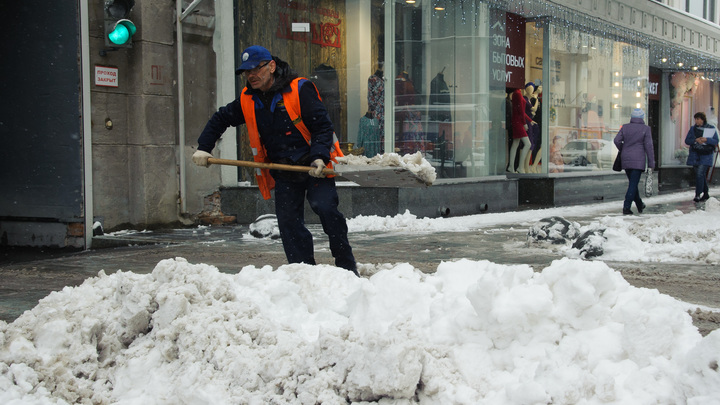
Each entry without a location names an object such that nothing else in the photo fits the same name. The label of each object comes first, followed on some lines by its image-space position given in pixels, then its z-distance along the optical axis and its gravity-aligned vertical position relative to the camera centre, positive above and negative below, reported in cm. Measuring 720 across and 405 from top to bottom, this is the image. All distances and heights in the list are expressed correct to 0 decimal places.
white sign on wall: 926 +120
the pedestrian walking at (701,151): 1537 +33
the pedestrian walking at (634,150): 1240 +29
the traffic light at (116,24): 909 +181
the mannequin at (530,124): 1524 +91
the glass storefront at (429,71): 1153 +167
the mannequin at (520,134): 1514 +70
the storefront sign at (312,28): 1141 +223
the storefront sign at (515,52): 1418 +229
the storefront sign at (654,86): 2426 +268
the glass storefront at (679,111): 2508 +196
